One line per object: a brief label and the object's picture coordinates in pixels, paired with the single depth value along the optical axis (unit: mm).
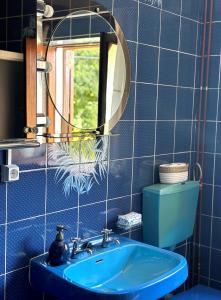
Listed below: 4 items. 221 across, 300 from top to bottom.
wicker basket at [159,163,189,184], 2471
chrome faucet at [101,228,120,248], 2055
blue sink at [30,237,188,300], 1635
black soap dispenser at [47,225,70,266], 1802
